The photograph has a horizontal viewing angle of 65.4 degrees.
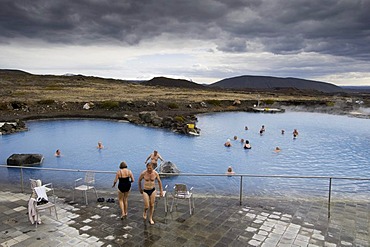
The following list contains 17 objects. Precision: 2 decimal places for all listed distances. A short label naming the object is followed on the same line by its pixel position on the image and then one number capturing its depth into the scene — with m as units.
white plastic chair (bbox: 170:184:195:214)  7.86
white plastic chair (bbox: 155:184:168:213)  7.90
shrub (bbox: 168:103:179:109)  46.31
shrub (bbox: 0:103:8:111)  35.22
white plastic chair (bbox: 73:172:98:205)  8.77
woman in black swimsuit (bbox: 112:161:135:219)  7.54
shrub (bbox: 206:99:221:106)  53.92
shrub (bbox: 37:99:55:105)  41.09
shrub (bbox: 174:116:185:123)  32.21
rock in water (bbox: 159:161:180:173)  15.19
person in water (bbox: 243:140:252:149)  23.24
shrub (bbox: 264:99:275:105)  63.19
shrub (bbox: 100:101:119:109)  42.25
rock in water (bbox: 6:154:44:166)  16.33
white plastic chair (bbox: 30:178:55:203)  7.75
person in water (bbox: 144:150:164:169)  14.27
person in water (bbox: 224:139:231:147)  24.02
